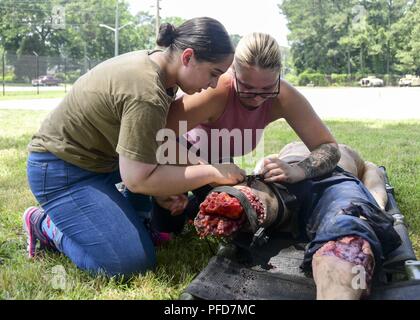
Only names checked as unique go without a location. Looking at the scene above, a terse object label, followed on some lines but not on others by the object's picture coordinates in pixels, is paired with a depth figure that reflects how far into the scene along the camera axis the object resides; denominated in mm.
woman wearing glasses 2611
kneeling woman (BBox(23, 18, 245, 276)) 2338
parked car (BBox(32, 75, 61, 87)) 31138
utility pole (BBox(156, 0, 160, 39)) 33912
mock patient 1972
